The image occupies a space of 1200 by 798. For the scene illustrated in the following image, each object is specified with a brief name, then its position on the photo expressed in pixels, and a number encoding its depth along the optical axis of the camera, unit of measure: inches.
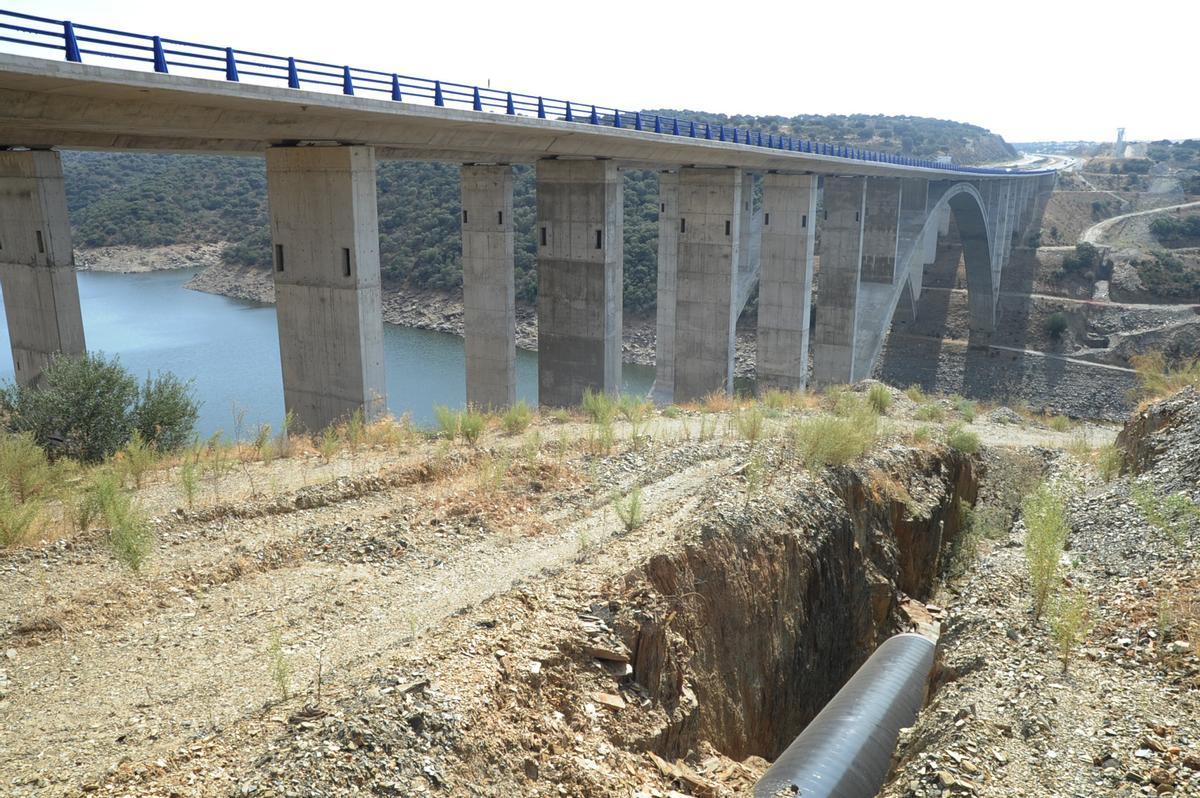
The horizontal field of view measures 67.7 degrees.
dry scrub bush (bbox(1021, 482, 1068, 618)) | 356.2
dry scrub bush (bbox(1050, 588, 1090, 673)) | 312.0
